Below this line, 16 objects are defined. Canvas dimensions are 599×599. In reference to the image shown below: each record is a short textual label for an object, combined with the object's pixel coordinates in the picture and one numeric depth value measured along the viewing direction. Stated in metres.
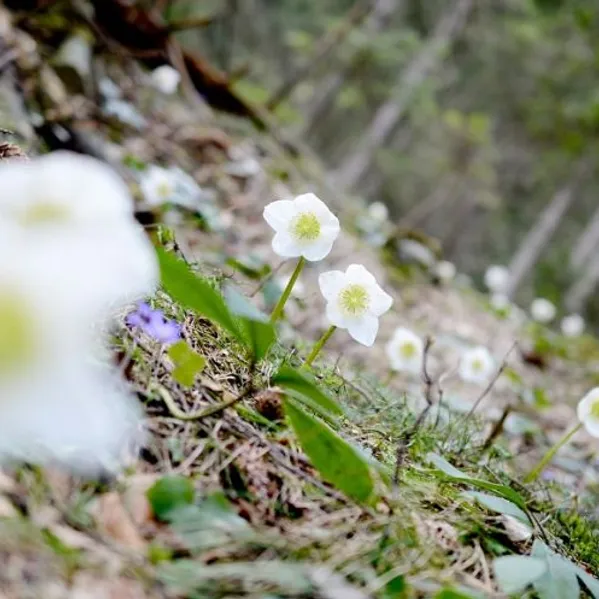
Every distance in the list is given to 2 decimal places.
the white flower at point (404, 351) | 2.29
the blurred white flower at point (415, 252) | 4.89
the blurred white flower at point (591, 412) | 1.61
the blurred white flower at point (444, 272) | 4.96
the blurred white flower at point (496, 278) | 5.52
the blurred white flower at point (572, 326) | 5.71
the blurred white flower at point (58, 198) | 0.62
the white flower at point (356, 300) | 1.31
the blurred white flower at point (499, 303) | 5.27
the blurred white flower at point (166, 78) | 3.88
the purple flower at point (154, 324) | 1.11
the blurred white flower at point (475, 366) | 2.67
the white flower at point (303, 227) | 1.29
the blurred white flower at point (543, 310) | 5.23
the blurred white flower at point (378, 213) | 4.78
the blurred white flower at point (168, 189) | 2.66
